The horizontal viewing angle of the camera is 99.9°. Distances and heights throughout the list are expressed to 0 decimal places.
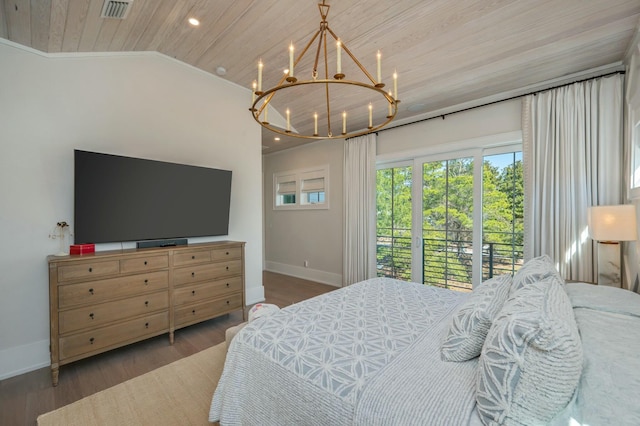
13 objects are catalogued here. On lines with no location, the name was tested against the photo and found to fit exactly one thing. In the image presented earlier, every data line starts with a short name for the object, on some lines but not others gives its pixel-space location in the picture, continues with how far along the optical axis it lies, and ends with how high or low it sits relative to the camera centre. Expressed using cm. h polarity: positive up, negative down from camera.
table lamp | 208 -16
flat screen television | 250 +15
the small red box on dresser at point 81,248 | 245 -33
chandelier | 317 +154
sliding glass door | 336 -7
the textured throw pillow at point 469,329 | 119 -53
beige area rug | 172 -132
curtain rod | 263 +135
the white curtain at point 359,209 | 445 +6
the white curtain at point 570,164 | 261 +50
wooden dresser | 219 -79
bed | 83 -66
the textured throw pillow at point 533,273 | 149 -36
